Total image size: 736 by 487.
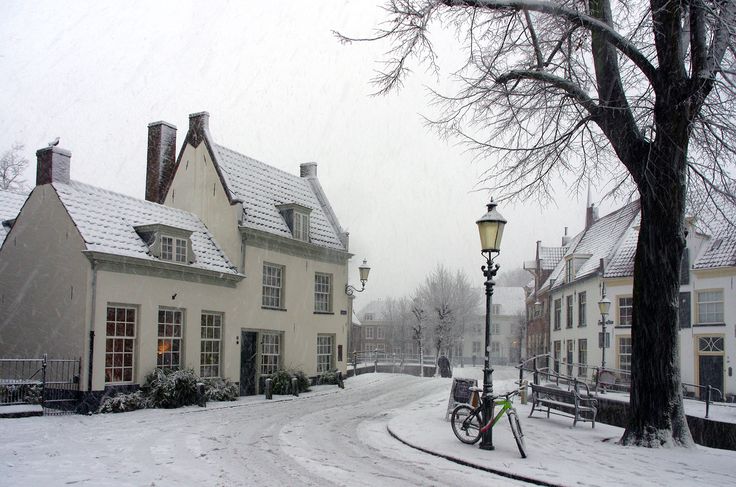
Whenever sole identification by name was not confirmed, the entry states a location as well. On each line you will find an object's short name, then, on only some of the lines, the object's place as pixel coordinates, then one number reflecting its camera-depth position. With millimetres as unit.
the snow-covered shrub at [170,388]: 17969
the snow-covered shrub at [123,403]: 16891
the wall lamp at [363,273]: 28844
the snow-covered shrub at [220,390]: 20094
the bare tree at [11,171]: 38066
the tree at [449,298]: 60206
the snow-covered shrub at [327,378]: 27141
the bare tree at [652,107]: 11844
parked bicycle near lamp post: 10914
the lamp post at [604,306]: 27281
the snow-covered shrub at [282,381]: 23188
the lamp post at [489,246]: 11969
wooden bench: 14945
